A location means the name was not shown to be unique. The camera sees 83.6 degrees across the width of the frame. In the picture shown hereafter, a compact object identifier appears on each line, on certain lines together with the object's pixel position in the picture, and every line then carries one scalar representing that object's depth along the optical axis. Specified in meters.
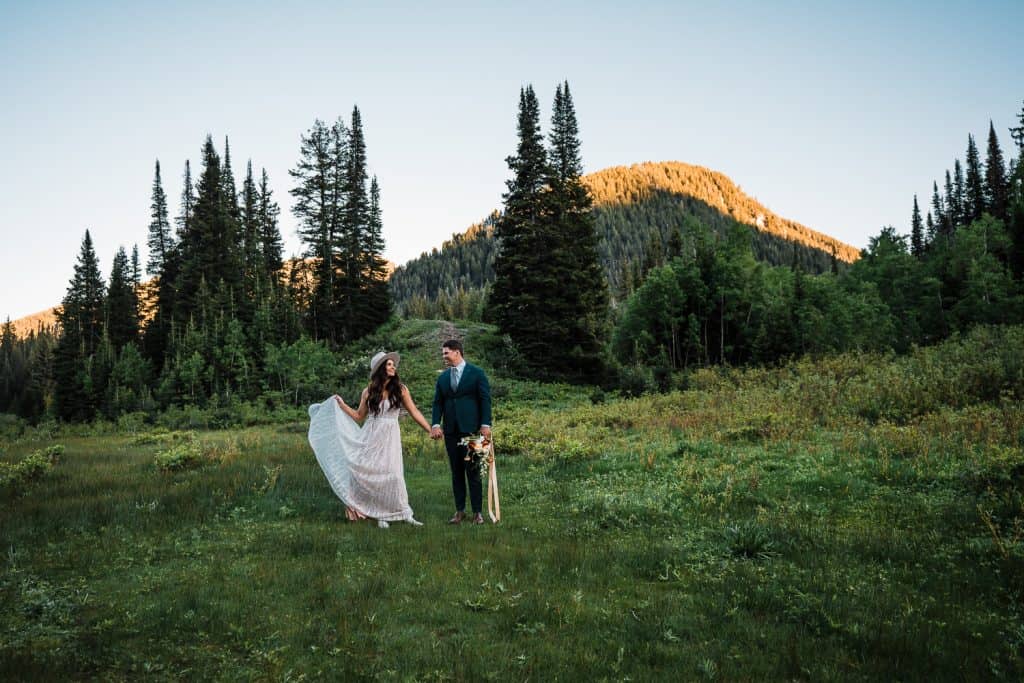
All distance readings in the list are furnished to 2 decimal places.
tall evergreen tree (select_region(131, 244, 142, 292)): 61.12
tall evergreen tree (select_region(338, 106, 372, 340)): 44.59
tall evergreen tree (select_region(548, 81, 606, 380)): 34.78
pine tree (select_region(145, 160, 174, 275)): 57.94
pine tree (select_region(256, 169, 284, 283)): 59.21
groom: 9.16
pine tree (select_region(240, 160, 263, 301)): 48.91
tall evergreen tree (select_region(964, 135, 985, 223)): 80.69
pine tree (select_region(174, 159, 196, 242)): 56.97
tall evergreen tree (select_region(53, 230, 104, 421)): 48.78
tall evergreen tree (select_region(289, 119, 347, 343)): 44.81
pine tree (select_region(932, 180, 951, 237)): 91.82
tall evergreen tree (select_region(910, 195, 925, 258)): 96.94
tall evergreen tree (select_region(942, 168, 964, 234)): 87.35
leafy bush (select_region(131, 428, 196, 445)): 20.91
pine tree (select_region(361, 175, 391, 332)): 46.12
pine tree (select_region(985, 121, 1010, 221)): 73.56
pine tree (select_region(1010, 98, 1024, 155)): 53.99
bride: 9.11
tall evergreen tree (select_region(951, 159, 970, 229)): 85.75
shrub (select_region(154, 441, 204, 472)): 13.13
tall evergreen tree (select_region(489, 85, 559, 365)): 34.84
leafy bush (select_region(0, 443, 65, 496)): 11.14
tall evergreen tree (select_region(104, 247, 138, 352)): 55.03
